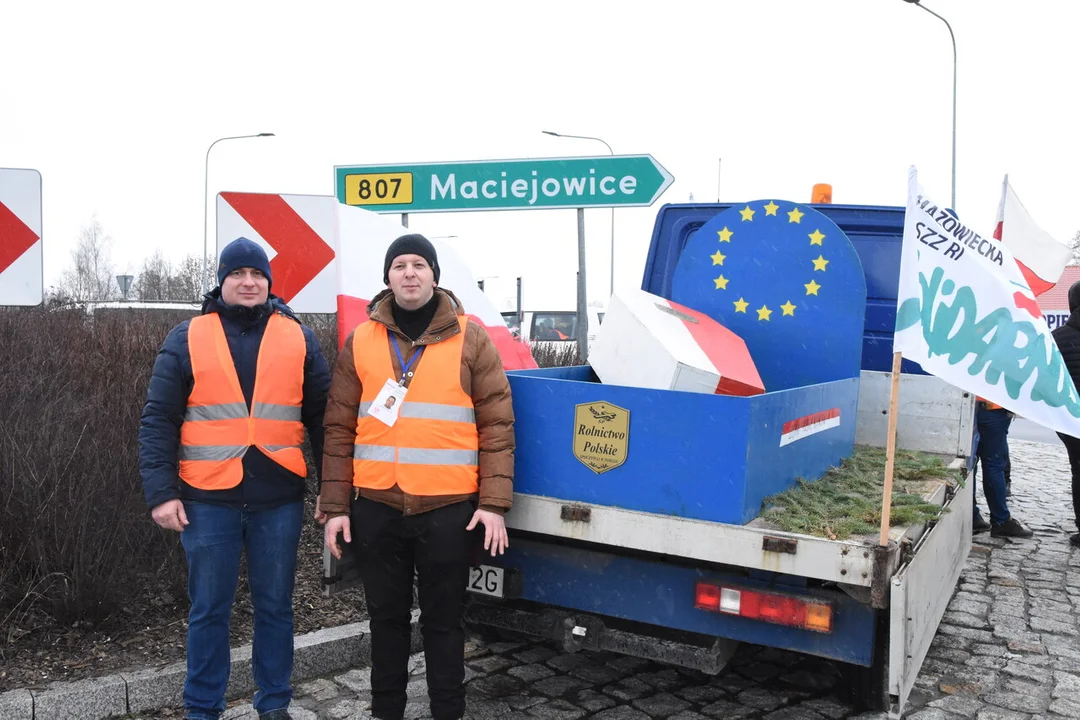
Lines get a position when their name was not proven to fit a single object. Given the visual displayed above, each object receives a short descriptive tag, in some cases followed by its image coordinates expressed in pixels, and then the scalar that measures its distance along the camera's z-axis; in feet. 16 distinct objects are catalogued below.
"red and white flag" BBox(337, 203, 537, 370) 14.76
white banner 10.79
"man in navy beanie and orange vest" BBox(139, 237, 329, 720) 11.04
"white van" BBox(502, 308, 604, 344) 72.86
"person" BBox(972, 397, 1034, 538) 24.86
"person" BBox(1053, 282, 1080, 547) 23.24
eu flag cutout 15.31
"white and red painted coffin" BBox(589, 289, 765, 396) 11.94
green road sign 21.57
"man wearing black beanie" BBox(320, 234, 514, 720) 11.03
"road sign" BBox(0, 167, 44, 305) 14.24
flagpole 9.86
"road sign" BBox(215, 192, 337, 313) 15.83
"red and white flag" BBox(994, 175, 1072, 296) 28.68
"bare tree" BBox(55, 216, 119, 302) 188.85
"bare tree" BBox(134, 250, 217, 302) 124.45
